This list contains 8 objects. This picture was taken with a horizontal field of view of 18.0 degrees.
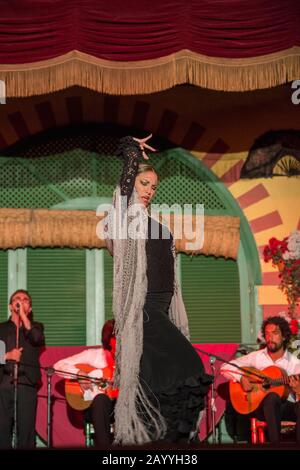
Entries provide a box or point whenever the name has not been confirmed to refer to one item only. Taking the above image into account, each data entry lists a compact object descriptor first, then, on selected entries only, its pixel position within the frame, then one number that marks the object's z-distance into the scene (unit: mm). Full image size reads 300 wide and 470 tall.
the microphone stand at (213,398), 6996
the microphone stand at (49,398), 7238
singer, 7371
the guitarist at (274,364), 7246
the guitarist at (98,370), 7219
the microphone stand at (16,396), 7203
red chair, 7539
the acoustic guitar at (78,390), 7594
